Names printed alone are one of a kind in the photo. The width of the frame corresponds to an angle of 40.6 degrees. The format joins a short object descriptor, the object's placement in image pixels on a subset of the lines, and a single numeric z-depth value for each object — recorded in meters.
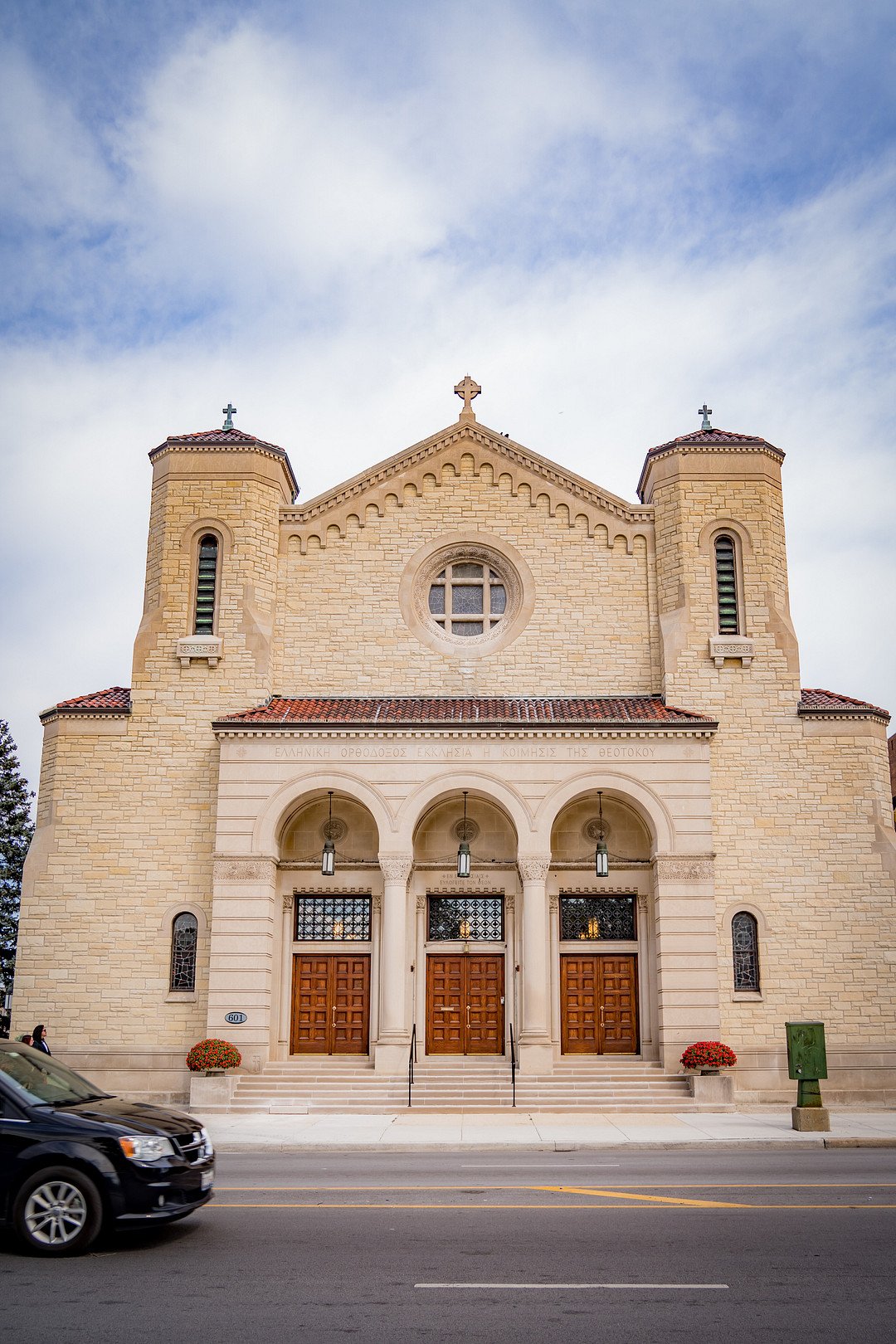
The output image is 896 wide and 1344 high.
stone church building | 24.23
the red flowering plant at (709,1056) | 22.42
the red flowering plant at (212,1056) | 22.50
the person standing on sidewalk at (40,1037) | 22.52
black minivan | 9.20
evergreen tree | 40.12
